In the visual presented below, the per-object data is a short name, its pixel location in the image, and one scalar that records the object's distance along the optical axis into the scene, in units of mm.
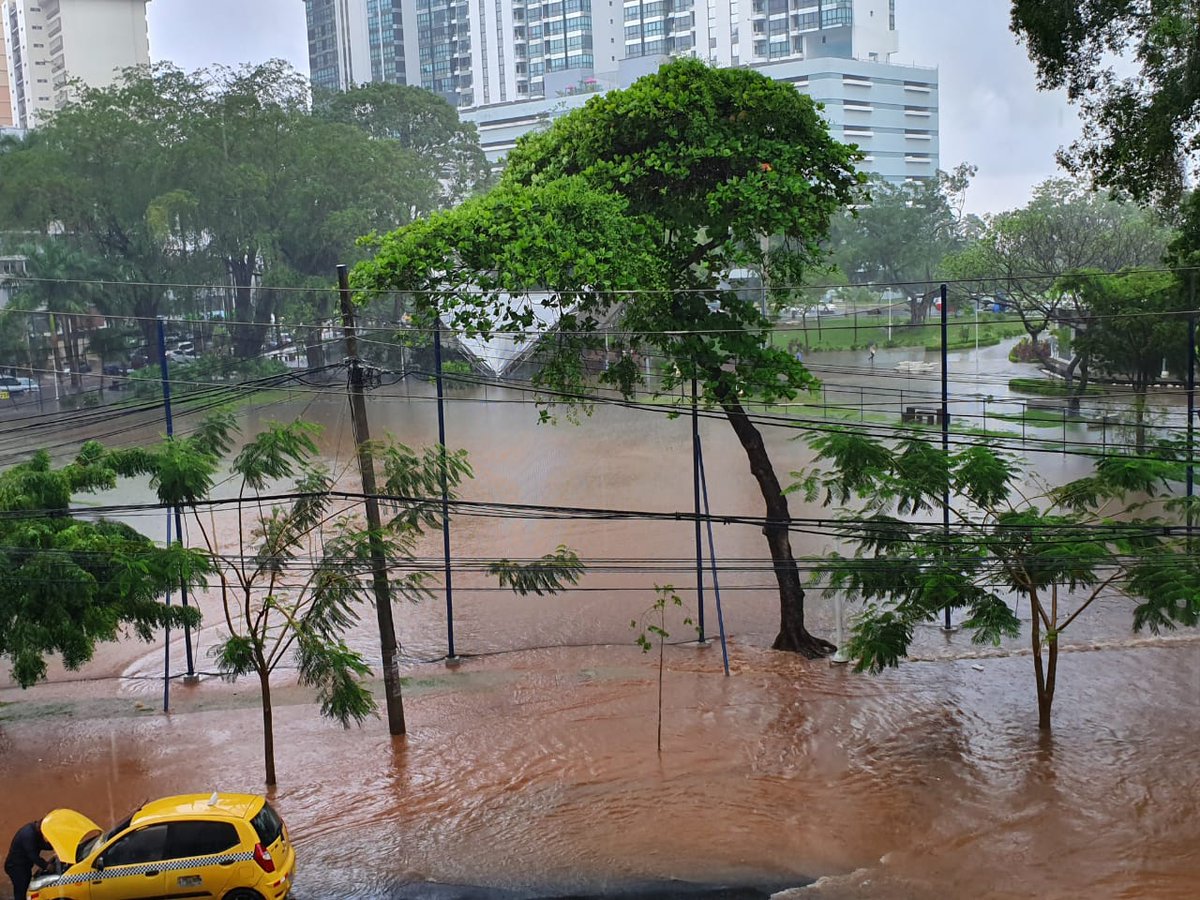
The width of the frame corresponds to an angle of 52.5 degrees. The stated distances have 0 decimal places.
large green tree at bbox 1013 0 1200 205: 17703
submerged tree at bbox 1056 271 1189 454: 28266
